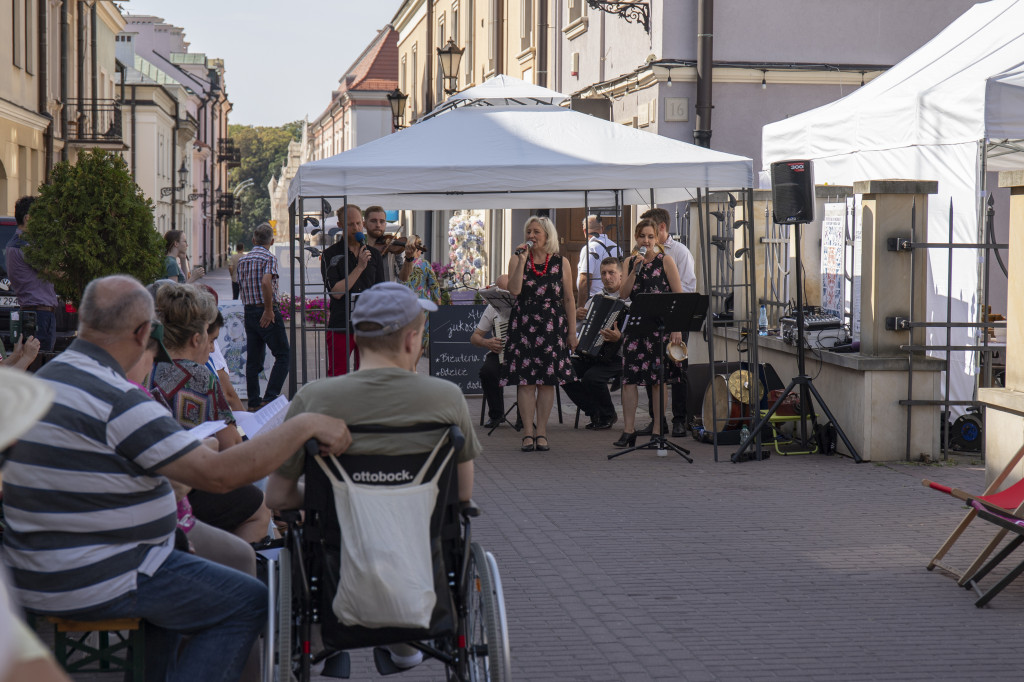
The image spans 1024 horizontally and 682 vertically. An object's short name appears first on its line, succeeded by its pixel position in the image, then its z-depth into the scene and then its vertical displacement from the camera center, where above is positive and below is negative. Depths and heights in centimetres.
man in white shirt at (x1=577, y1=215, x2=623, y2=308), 1348 +31
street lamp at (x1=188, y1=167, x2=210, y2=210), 6516 +534
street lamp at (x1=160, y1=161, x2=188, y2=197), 5342 +463
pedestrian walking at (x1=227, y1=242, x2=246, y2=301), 1725 -8
